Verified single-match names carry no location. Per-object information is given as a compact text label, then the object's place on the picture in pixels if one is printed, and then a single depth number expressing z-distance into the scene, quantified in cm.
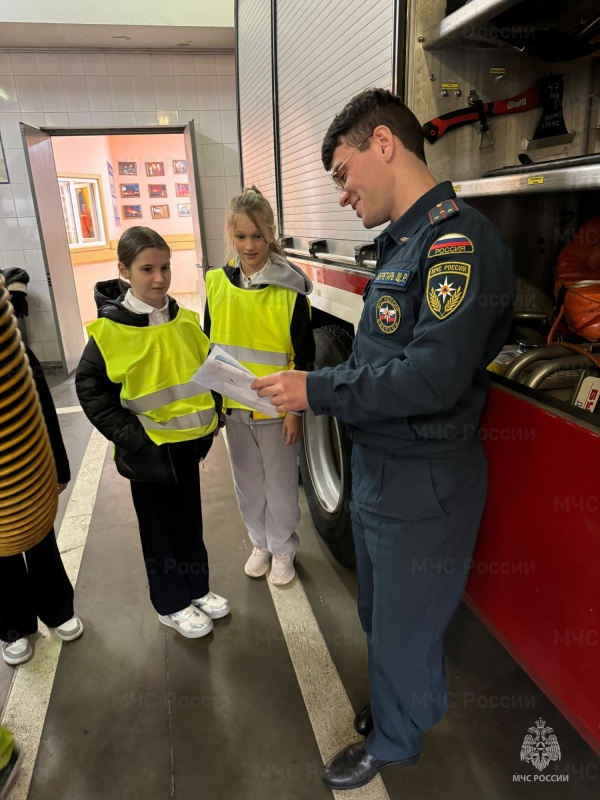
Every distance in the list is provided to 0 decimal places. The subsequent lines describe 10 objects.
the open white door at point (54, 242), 560
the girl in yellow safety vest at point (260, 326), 206
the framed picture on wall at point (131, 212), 1266
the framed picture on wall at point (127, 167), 1237
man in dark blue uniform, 109
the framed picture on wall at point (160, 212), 1278
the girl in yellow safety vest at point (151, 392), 180
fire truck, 118
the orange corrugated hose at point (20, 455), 101
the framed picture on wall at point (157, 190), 1259
